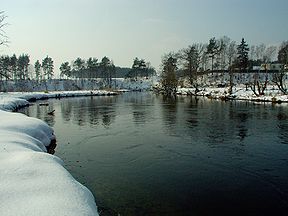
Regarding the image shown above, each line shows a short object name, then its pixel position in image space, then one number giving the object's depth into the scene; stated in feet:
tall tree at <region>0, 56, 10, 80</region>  390.67
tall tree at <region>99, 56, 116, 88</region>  485.24
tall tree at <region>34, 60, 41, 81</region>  516.32
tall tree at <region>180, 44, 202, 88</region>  369.63
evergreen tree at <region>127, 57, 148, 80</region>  536.01
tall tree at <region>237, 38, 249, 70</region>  390.19
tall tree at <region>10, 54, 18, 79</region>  423.43
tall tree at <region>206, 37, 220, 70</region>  440.74
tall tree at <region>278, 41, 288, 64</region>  303.58
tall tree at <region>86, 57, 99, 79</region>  495.00
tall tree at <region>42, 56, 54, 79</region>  508.94
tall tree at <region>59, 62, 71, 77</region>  503.44
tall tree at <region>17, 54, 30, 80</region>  463.42
